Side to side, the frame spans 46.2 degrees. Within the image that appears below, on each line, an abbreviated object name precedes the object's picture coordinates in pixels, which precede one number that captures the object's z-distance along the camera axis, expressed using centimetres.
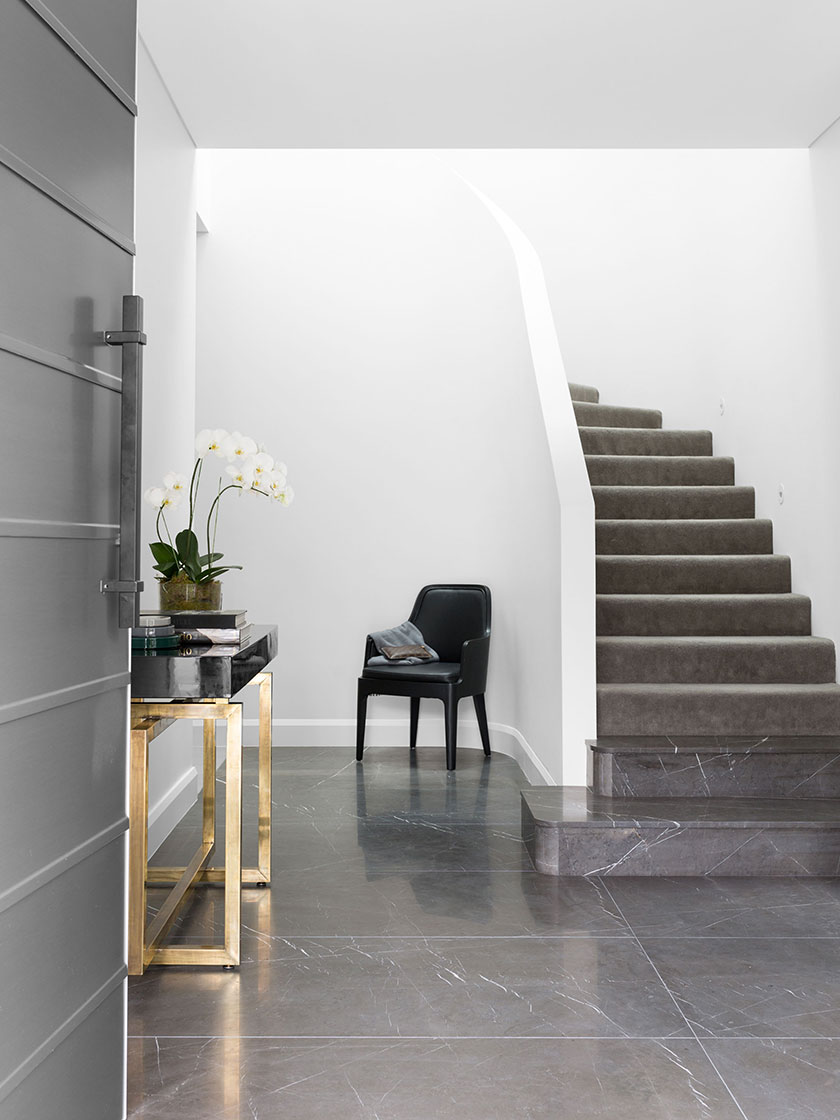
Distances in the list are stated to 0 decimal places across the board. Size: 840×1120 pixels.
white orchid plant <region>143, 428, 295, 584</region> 272
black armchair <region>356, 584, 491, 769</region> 472
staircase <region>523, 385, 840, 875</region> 314
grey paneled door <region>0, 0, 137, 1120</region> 138
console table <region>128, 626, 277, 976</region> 231
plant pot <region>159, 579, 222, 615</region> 273
